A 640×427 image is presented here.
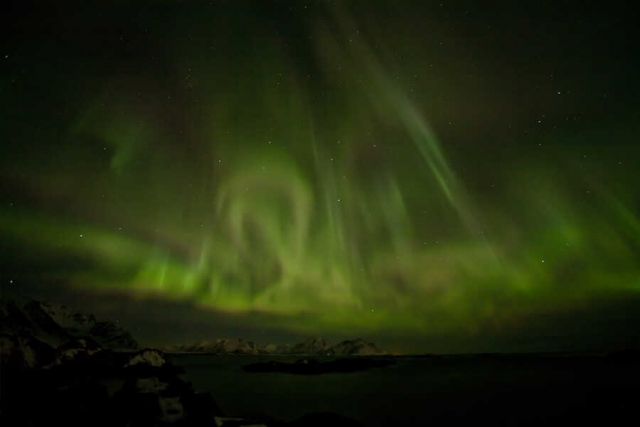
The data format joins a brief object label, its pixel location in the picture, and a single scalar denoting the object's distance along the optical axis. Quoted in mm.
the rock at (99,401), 19141
